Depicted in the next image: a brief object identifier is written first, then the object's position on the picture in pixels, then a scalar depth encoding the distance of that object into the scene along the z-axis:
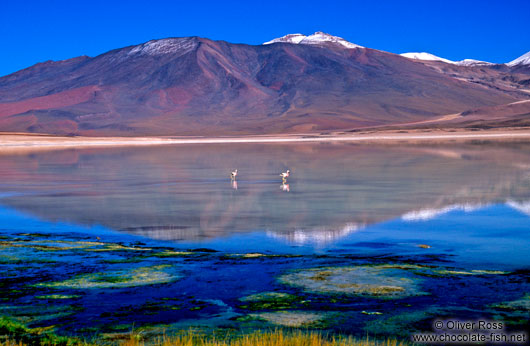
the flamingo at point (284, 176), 23.72
